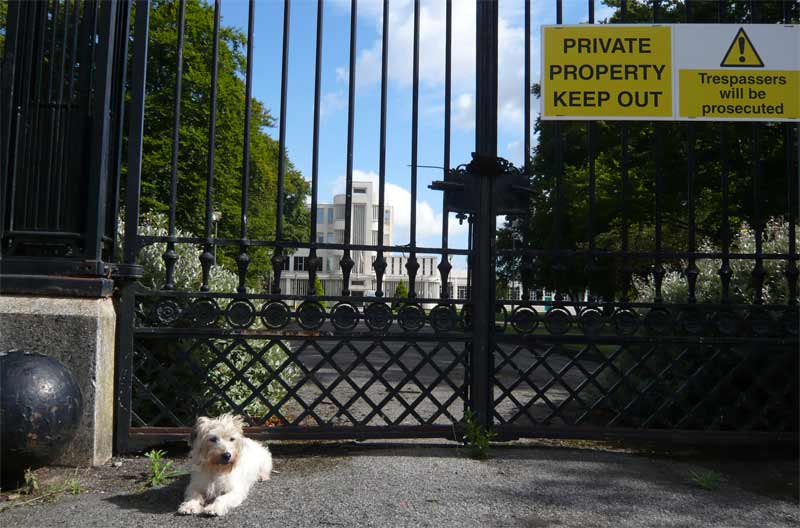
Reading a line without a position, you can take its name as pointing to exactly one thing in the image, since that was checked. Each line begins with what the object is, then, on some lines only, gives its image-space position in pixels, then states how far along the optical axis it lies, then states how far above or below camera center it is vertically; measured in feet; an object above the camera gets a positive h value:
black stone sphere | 12.72 -2.49
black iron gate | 16.56 -0.47
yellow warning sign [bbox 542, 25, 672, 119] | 17.75 +6.71
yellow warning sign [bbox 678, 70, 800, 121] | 17.79 +6.18
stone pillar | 14.82 -1.11
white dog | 12.34 -3.50
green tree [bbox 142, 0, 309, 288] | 58.39 +17.50
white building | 132.46 +13.59
